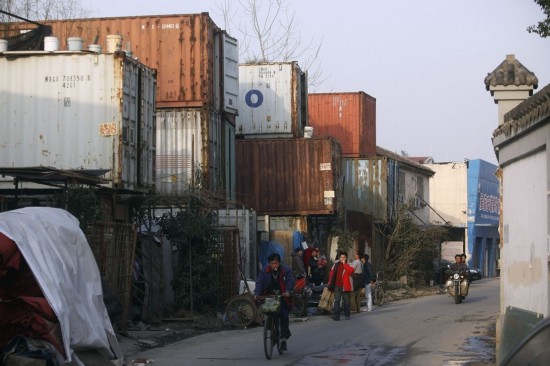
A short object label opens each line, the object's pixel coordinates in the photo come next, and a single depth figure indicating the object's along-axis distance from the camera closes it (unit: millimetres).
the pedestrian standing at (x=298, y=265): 25797
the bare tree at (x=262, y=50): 45594
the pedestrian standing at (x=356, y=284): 25505
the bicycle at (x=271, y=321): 14477
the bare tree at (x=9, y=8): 31812
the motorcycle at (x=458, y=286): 28516
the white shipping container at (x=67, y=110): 19844
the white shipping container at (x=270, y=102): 34562
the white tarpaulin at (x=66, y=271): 10930
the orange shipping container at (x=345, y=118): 42969
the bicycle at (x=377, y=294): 29312
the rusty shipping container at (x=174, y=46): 26500
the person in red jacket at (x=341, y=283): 22688
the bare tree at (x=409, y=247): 38375
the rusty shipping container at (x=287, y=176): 33062
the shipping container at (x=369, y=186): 41750
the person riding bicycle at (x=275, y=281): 15398
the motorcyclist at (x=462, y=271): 28703
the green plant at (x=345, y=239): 35125
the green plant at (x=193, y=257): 21219
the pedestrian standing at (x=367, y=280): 26156
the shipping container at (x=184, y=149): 26234
